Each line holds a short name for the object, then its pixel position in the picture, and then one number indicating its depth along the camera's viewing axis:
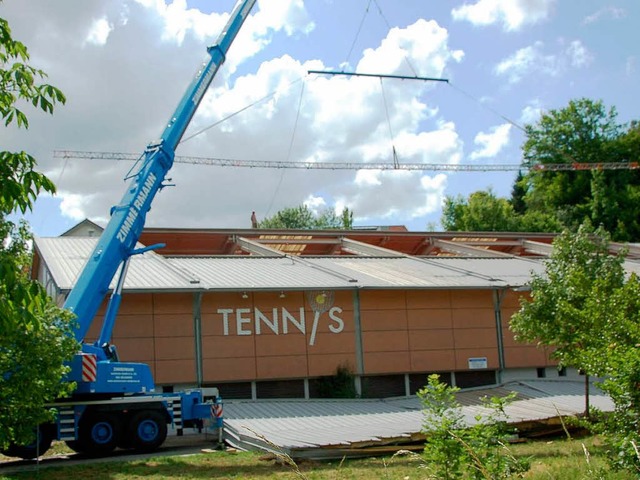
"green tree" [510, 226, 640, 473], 9.12
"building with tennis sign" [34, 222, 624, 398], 24.02
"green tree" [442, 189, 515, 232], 72.38
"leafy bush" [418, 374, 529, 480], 7.27
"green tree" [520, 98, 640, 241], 65.25
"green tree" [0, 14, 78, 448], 13.90
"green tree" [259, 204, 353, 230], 94.19
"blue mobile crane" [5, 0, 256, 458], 17.55
